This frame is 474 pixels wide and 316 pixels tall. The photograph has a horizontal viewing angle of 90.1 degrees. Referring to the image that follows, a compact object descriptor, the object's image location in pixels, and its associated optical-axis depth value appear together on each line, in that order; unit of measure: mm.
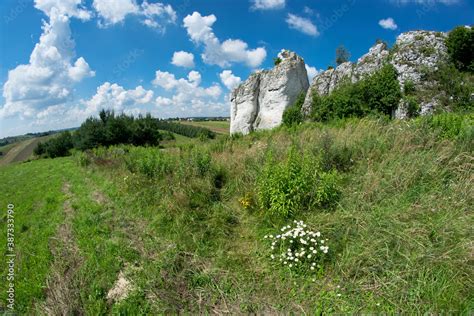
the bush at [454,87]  13742
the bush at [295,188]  4004
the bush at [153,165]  7113
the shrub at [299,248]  3044
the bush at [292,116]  22528
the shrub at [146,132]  34312
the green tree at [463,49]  15025
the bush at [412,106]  14699
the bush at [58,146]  38062
